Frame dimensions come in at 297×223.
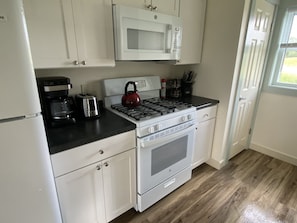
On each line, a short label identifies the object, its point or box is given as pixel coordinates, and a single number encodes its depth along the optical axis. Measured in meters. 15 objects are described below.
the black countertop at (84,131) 1.10
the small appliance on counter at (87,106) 1.47
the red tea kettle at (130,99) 1.70
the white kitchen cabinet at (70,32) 1.15
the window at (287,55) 2.27
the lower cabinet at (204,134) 2.05
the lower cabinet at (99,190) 1.19
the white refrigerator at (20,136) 0.73
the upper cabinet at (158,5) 1.49
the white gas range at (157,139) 1.49
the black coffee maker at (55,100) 1.26
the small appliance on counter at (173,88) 2.28
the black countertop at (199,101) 1.98
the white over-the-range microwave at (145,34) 1.43
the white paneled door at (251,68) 2.02
